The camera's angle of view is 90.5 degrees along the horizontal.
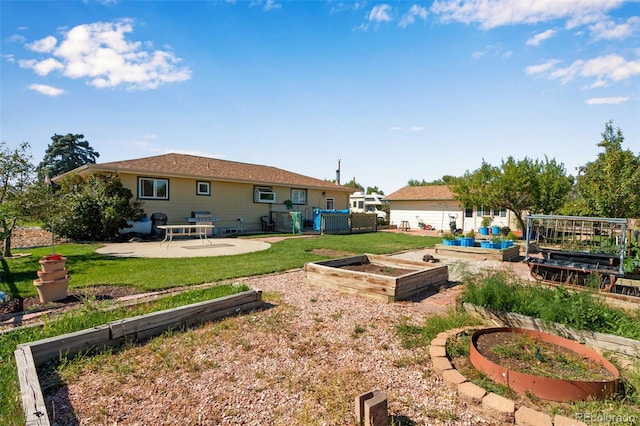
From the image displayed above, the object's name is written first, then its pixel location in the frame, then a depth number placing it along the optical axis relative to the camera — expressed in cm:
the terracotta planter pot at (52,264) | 469
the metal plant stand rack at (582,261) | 584
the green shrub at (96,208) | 1202
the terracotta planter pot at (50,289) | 469
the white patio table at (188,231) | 1514
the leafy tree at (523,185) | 1484
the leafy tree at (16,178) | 757
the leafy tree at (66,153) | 4644
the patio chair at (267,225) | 1880
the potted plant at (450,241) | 1213
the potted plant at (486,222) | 2189
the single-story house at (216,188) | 1461
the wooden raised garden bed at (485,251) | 1055
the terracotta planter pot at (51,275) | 470
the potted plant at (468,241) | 1175
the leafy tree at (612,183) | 1106
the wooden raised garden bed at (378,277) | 527
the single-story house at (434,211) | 2298
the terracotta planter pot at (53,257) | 485
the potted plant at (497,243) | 1137
